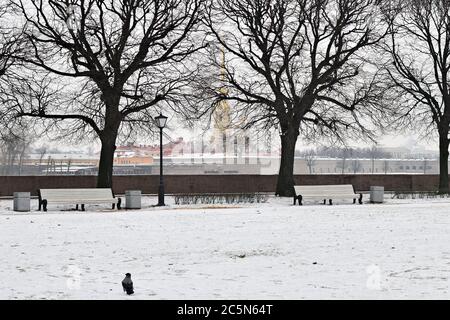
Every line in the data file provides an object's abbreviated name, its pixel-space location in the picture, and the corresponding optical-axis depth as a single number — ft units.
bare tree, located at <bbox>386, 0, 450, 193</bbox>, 105.29
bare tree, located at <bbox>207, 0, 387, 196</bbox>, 93.66
